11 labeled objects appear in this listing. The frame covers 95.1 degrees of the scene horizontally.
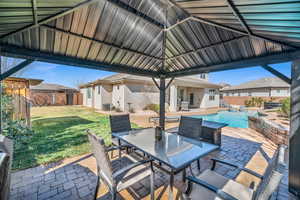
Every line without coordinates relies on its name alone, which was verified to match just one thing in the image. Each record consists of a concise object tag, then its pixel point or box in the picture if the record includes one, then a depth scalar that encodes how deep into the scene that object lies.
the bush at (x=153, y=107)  13.05
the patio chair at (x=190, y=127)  3.51
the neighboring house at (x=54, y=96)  19.76
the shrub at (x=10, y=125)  4.27
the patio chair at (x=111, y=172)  1.95
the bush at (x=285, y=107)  9.31
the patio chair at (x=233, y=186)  1.23
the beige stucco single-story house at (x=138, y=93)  12.91
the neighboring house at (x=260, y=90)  24.38
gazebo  1.98
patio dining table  2.13
